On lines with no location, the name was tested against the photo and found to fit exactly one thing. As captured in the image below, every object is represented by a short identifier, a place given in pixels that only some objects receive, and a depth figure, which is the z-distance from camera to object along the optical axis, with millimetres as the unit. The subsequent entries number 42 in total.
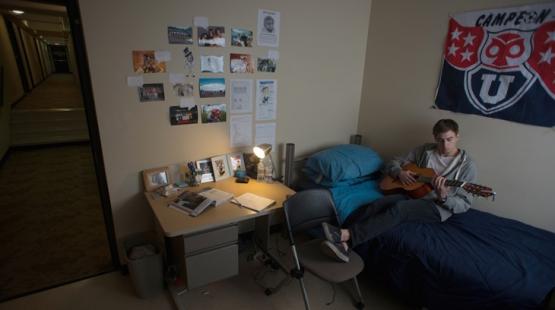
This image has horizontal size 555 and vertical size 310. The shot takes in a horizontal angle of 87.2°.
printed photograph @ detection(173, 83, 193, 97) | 2059
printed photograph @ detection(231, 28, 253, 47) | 2160
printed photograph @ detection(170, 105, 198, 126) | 2096
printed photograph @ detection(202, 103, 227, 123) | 2215
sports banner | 1845
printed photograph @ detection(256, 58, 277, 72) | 2330
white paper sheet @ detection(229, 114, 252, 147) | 2369
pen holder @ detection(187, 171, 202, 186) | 2192
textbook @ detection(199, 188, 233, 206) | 1959
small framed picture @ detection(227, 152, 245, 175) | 2398
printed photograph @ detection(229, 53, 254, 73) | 2207
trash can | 1939
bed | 1496
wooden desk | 1703
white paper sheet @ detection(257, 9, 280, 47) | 2236
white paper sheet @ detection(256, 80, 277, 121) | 2398
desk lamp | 2291
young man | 1907
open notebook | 1917
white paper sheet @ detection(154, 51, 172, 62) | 1937
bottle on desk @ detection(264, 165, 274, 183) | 2371
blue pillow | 2406
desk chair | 1690
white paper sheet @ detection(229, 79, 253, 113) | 2283
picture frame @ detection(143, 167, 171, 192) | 2096
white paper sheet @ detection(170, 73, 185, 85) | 2020
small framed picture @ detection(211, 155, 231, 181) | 2309
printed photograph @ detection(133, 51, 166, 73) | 1886
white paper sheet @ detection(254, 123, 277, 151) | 2504
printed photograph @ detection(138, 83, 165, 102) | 1961
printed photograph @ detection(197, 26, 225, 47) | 2035
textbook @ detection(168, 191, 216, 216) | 1814
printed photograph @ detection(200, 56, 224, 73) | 2100
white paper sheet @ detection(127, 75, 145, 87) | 1898
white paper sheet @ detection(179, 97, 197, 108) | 2099
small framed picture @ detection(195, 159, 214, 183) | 2259
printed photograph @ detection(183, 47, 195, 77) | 2014
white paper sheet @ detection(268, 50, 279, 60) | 2352
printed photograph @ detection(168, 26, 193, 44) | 1943
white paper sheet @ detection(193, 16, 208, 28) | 1991
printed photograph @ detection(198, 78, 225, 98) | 2141
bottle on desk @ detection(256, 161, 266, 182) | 2365
